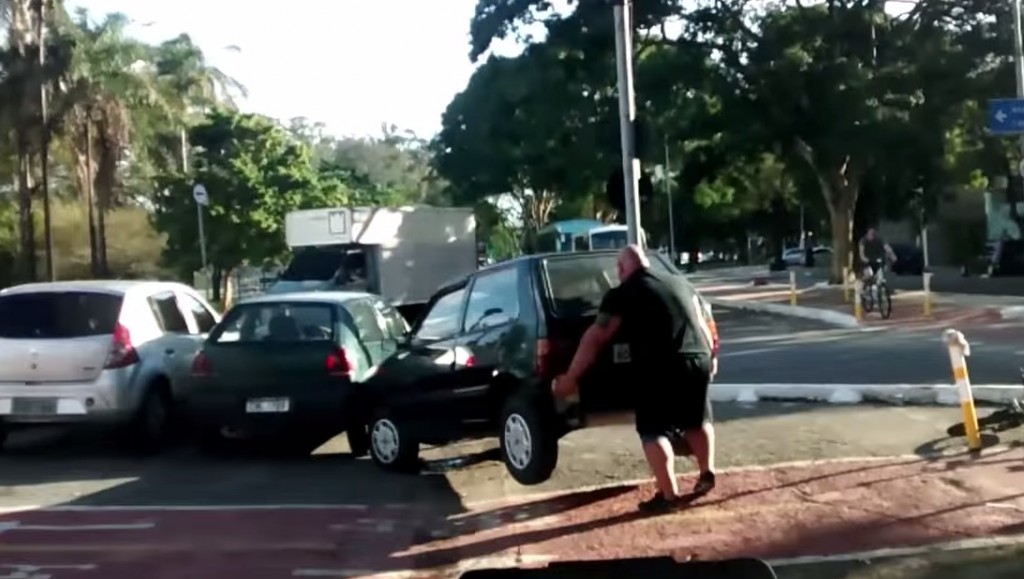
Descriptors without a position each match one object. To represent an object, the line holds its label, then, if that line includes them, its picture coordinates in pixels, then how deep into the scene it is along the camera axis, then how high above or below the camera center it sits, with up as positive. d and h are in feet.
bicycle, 92.70 -3.32
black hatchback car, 34.50 -2.77
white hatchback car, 44.21 -2.49
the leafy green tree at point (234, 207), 180.45 +7.71
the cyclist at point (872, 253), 92.17 -0.94
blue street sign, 75.15 +5.86
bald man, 31.35 -2.21
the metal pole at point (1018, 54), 90.89 +10.89
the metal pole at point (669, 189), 163.10 +7.21
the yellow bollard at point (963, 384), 37.81 -3.86
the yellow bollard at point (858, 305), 92.89 -4.15
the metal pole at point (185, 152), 159.96 +13.44
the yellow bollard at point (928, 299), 93.25 -3.97
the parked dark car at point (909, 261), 183.42 -3.09
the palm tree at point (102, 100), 133.28 +16.07
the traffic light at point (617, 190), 58.03 +2.37
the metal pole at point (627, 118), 54.34 +4.96
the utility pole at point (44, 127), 127.65 +13.28
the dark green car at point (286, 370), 43.01 -3.02
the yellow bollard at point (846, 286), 115.15 -3.71
